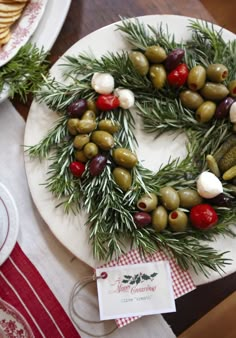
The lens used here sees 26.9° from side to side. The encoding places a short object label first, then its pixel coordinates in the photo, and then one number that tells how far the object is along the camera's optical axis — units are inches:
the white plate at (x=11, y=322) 41.3
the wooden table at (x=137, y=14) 46.6
